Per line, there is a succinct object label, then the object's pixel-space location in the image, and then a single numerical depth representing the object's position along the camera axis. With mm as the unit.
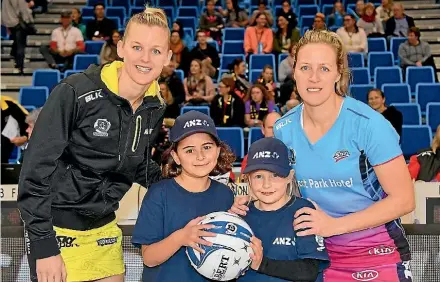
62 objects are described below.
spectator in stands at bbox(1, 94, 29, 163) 10383
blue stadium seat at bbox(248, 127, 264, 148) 10269
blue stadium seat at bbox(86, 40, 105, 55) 14219
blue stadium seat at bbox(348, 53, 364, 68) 12984
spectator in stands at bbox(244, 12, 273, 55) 13797
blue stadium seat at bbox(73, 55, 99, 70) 13312
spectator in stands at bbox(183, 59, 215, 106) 12094
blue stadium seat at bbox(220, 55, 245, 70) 13422
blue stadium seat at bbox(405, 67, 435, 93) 12633
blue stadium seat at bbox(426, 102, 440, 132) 11289
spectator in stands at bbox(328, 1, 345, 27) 14890
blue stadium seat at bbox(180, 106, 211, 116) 11062
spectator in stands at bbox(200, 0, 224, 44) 14727
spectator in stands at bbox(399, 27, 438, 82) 13250
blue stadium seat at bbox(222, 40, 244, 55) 14078
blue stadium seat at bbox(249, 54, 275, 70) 13234
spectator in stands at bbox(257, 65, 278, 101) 11848
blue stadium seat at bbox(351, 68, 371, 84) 12359
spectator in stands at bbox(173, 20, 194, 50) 14047
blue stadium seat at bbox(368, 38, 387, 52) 13945
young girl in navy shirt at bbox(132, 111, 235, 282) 3738
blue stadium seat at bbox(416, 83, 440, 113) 11945
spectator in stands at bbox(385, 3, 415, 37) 14594
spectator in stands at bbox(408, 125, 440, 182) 7441
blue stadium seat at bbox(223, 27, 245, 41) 14602
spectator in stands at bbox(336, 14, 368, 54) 13598
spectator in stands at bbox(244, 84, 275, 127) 11266
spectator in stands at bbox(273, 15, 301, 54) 13984
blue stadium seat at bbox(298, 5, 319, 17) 15766
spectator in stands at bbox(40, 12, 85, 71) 14094
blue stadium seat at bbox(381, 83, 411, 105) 11828
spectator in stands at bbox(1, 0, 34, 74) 14414
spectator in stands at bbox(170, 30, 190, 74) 13312
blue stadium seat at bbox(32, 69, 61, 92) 12938
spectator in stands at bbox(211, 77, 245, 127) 11286
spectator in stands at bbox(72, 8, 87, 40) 14977
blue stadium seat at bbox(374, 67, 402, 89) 12438
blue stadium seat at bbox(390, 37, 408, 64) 13984
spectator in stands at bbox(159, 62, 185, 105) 11872
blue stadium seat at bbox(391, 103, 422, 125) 11156
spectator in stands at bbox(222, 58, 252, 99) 11703
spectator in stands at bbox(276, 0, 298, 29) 14421
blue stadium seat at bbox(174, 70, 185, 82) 12545
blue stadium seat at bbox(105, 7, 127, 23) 15771
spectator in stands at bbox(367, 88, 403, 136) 10289
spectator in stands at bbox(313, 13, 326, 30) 13003
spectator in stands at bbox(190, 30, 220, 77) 13320
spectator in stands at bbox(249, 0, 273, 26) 14508
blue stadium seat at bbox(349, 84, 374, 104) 11375
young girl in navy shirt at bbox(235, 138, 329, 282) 3633
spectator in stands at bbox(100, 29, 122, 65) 12977
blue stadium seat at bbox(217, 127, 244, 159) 10242
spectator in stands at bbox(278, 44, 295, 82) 12734
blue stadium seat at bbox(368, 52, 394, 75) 13242
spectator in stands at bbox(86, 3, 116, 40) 14688
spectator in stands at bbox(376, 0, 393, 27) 15062
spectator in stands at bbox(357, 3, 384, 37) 14609
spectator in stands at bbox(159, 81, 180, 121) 11233
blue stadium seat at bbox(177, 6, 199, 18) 15914
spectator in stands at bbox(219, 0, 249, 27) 15297
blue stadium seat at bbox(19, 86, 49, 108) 12109
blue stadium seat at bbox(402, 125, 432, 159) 10320
